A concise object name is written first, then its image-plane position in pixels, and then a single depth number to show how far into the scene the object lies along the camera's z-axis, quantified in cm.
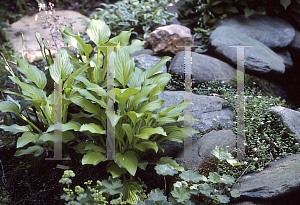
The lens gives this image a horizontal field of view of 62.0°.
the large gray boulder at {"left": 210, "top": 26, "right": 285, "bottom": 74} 381
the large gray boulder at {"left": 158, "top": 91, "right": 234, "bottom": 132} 282
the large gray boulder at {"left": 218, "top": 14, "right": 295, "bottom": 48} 471
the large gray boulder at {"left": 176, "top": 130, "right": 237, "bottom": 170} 238
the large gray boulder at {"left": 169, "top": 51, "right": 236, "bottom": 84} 356
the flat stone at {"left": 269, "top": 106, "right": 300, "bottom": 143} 254
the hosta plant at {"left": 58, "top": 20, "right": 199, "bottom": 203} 212
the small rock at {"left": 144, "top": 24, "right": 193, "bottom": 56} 393
